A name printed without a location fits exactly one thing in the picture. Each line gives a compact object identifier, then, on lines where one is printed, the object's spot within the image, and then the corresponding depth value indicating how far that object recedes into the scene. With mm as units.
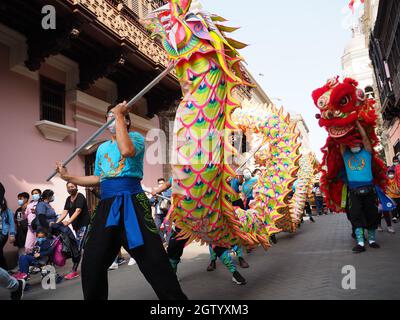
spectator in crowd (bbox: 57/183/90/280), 5930
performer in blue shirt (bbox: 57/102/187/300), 2395
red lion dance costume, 5270
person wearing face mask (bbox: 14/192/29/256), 6648
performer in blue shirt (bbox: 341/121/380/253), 5293
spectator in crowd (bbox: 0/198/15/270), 4922
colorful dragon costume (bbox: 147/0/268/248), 2820
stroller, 5383
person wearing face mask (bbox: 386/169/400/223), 9038
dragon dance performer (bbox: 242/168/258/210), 7258
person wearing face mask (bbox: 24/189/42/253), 6162
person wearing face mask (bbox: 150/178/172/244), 7834
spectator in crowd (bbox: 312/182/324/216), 15805
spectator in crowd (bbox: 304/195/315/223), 13239
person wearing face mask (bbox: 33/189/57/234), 5652
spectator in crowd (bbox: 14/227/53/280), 5113
